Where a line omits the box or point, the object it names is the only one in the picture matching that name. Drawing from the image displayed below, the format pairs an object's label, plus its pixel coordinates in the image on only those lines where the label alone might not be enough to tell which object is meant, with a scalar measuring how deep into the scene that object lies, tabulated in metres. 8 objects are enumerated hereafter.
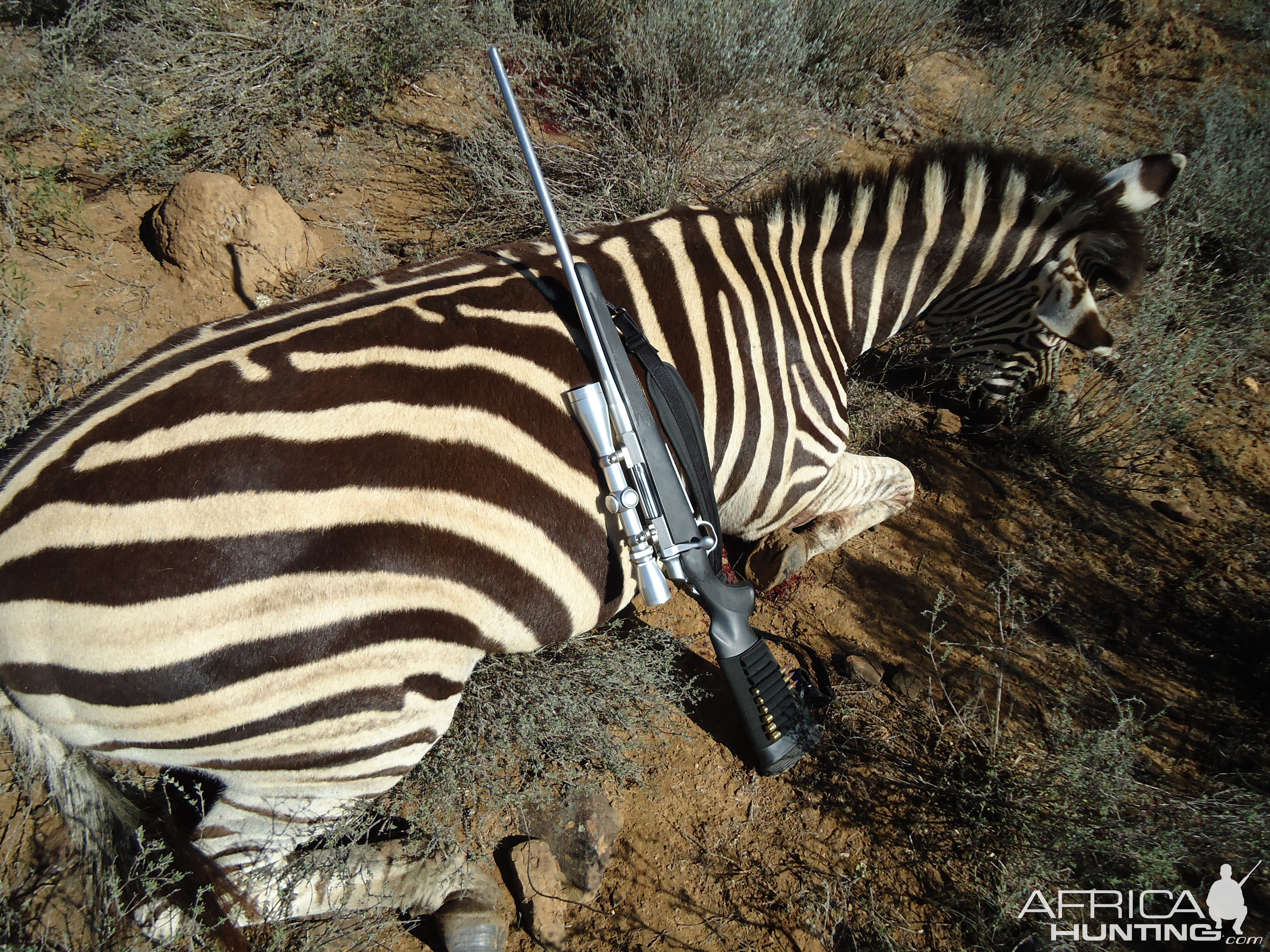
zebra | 1.64
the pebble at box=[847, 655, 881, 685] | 2.77
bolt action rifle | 2.00
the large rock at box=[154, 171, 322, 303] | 3.22
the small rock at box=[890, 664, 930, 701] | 2.75
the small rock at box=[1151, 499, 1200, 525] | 3.28
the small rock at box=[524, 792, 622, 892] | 2.33
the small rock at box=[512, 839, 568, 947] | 2.24
